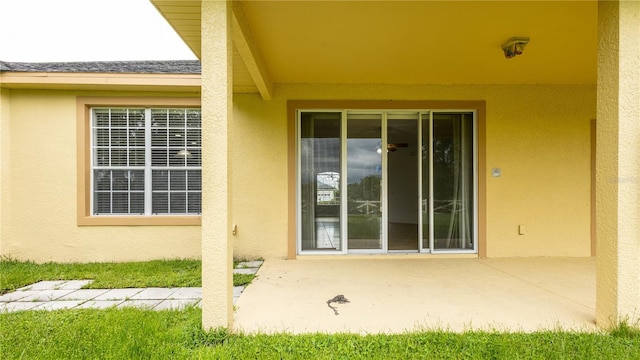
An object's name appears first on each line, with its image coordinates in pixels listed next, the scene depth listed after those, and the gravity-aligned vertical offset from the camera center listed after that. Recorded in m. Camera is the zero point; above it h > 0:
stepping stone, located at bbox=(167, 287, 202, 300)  3.83 -1.40
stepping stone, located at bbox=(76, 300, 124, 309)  3.55 -1.41
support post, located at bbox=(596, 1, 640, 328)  2.83 +0.15
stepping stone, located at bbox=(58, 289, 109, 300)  3.88 -1.42
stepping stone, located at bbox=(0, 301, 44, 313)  3.54 -1.42
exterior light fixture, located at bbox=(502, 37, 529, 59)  3.95 +1.70
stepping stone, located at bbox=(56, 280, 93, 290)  4.27 -1.43
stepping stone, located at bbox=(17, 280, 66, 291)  4.29 -1.43
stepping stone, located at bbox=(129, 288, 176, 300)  3.85 -1.40
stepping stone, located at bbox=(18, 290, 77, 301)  3.87 -1.42
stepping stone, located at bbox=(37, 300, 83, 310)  3.56 -1.41
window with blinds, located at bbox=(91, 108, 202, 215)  5.81 +0.36
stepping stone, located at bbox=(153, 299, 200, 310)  3.49 -1.39
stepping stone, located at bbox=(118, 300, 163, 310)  3.53 -1.40
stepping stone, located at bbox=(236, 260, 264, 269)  5.19 -1.39
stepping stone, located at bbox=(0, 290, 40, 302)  3.88 -1.43
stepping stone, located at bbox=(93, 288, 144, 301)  3.86 -1.41
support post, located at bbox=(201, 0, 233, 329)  2.74 +0.18
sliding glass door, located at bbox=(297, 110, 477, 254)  5.81 +0.04
